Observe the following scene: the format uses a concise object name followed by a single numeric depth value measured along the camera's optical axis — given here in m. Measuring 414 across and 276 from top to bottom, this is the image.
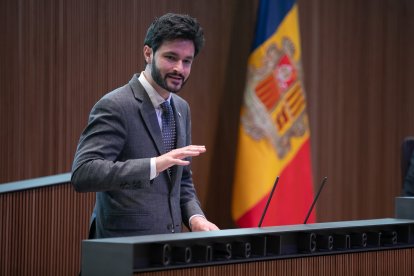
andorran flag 9.64
